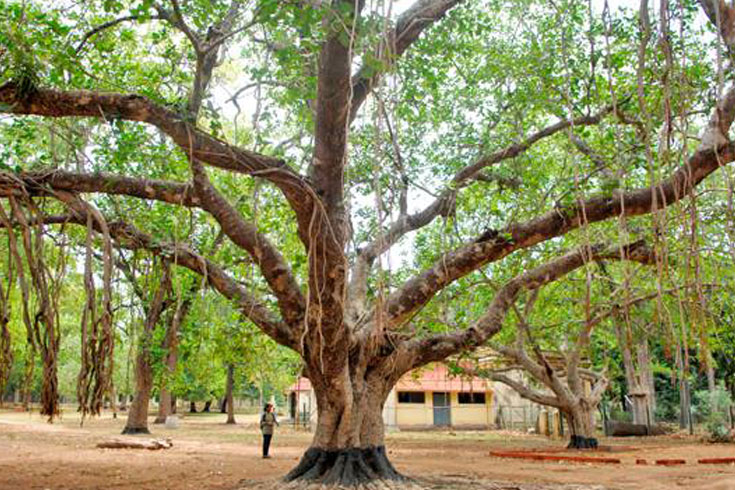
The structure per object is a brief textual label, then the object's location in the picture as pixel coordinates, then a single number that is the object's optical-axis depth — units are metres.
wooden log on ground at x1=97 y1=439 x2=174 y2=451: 12.58
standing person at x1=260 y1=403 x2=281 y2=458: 11.45
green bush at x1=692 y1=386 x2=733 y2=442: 16.72
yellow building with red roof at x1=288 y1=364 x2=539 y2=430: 28.47
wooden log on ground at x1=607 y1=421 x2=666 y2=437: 20.81
